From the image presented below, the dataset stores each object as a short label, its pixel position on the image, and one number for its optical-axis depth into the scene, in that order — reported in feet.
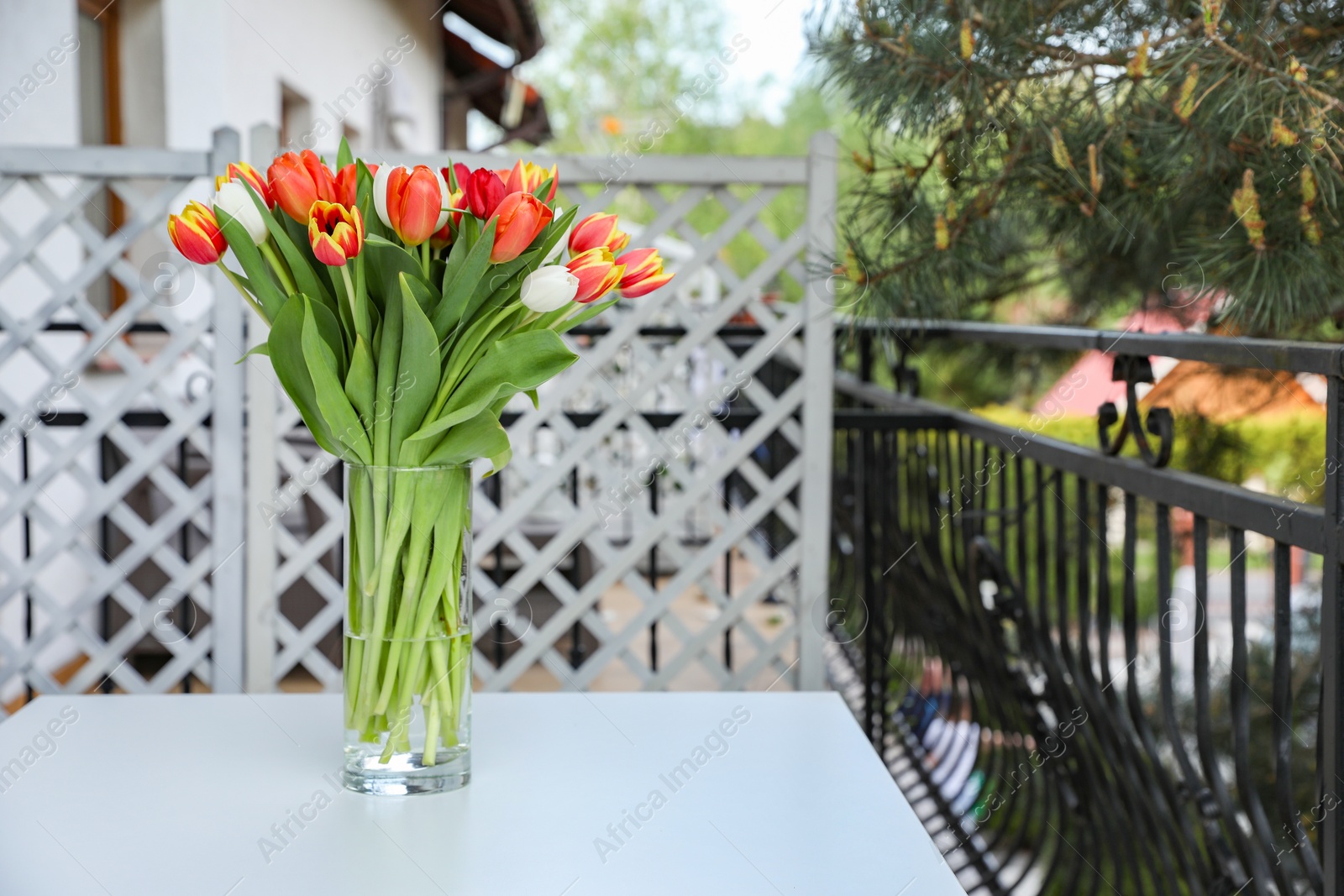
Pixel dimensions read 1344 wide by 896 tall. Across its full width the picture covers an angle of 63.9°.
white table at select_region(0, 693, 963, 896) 2.75
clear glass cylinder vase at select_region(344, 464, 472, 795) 3.13
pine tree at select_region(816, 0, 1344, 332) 3.77
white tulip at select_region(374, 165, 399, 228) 2.86
